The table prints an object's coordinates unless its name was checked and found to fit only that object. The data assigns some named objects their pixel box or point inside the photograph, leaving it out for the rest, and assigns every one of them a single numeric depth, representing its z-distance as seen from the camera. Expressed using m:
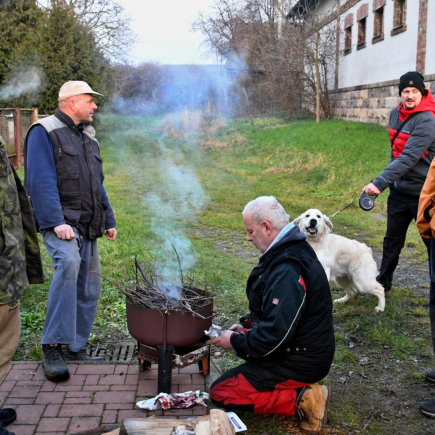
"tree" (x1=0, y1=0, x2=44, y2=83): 18.67
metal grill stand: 3.46
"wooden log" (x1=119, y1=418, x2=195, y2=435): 2.78
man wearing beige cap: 3.72
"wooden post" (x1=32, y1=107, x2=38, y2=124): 16.34
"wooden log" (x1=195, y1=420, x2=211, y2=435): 2.76
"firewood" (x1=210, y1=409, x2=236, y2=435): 2.74
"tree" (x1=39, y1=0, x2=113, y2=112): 16.71
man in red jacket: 4.95
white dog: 5.41
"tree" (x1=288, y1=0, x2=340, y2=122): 21.78
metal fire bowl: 3.44
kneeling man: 3.06
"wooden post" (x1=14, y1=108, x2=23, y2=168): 14.96
